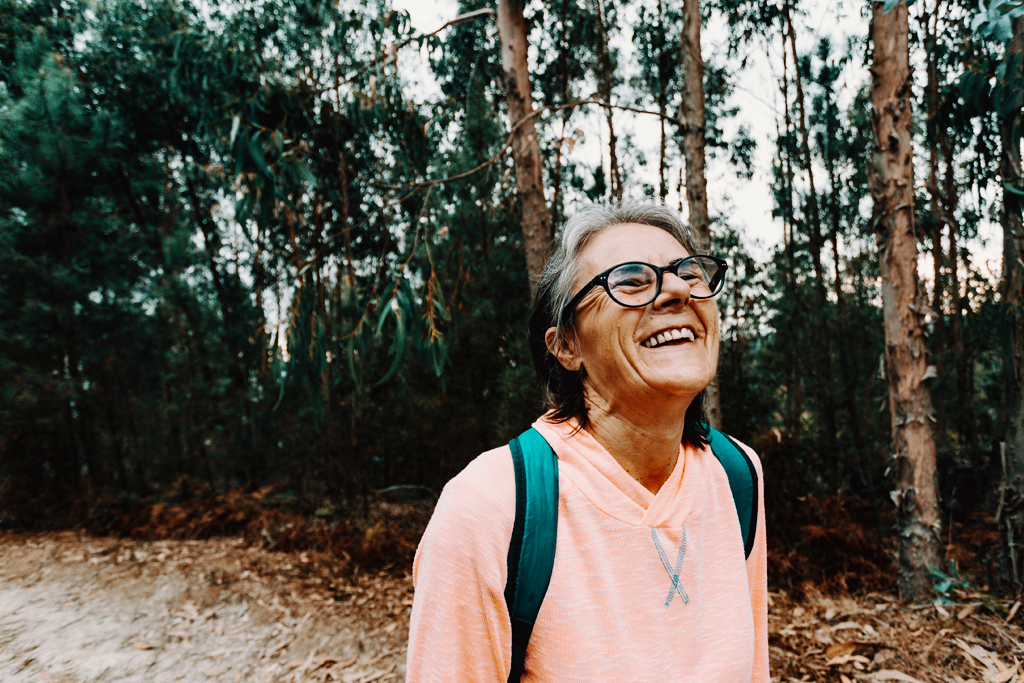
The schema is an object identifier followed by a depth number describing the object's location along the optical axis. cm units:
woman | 83
